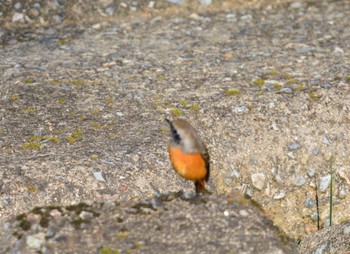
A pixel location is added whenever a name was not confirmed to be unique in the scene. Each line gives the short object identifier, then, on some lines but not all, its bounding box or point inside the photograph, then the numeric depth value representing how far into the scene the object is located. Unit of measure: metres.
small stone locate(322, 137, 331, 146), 17.22
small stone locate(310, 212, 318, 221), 16.95
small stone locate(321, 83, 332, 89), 18.61
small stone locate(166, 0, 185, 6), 24.39
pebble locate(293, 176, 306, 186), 16.80
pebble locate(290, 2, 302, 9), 24.53
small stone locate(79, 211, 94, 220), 12.17
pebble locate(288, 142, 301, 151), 16.95
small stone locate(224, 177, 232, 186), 15.87
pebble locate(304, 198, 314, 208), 16.89
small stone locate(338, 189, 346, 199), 17.20
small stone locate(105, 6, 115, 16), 24.05
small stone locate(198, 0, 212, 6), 24.56
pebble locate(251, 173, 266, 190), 16.36
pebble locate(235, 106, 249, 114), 17.69
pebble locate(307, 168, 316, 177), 16.86
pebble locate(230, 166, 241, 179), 16.03
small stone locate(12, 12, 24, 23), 23.47
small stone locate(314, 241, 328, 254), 14.87
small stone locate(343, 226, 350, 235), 14.77
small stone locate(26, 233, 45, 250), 11.55
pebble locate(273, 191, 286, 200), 16.67
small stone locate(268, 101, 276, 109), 17.89
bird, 12.78
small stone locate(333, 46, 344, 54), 20.99
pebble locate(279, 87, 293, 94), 18.53
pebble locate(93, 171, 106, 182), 15.02
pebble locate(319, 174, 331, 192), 16.87
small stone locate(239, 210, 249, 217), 12.40
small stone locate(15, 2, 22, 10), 23.64
